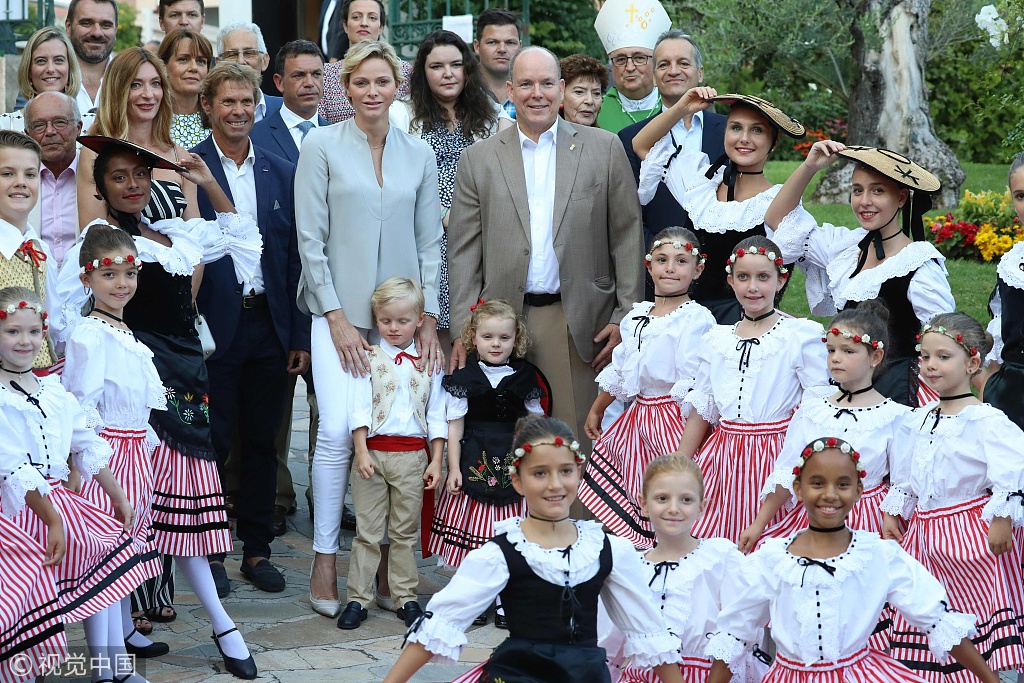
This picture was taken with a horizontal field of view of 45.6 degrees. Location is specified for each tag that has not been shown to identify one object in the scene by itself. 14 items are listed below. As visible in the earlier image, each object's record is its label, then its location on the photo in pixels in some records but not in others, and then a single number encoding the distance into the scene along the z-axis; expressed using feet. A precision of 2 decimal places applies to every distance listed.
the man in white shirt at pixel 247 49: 24.08
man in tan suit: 18.58
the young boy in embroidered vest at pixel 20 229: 15.70
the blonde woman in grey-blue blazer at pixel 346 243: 18.44
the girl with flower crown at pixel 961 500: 14.21
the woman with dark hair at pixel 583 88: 22.30
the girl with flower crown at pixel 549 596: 12.25
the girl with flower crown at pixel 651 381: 16.81
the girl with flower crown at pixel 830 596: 12.69
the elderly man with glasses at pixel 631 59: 22.54
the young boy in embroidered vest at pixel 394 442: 18.26
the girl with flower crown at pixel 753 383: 15.70
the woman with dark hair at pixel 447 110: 20.47
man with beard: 22.48
